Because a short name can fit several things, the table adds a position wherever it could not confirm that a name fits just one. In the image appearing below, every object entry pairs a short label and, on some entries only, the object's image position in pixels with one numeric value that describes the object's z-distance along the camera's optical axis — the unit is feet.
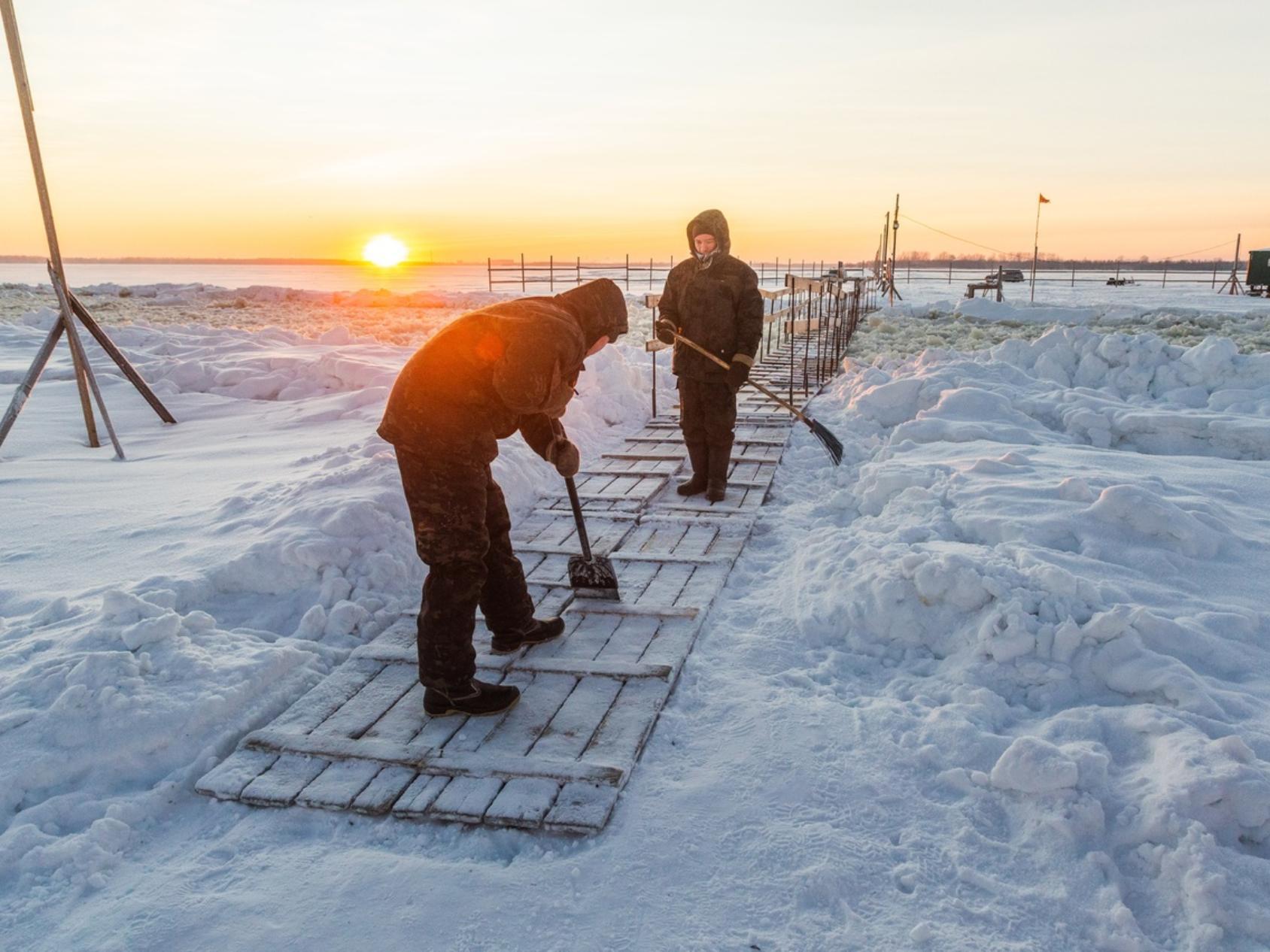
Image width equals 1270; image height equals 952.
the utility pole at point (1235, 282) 102.23
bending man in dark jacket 9.50
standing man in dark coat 18.43
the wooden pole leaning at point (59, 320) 19.51
